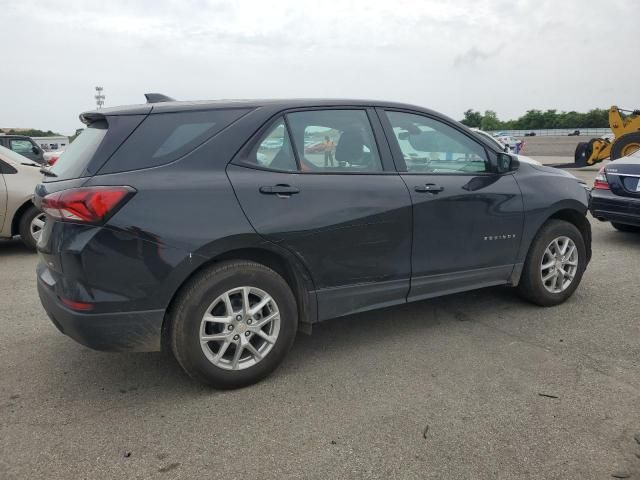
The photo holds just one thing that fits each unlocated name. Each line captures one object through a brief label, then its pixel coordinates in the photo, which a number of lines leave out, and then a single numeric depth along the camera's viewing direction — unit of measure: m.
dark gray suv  2.83
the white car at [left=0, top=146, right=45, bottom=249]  6.80
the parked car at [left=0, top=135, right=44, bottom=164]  14.09
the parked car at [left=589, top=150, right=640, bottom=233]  6.70
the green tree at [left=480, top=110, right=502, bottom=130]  108.74
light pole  22.06
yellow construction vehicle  14.59
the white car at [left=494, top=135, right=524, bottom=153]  24.26
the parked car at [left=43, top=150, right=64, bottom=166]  10.70
